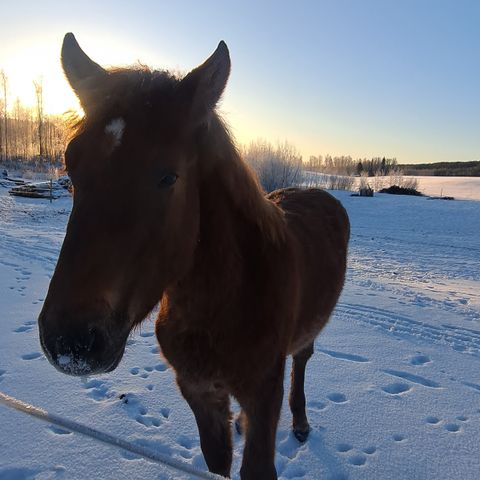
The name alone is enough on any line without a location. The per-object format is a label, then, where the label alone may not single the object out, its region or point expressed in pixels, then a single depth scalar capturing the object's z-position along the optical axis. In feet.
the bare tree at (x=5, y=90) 179.01
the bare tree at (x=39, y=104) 186.19
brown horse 4.05
